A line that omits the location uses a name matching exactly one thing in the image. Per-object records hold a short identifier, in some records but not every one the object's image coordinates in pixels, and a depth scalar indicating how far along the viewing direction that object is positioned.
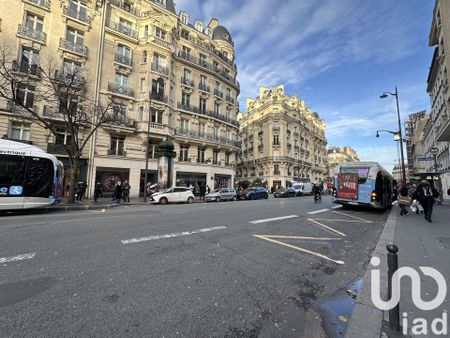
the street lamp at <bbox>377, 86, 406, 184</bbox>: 16.18
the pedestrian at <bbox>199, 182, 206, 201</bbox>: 24.84
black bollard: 2.44
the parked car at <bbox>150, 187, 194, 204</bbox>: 18.78
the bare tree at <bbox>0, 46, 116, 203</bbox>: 18.72
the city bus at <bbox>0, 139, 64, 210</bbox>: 10.38
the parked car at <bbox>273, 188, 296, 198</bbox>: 32.78
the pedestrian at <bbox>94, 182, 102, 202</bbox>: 18.21
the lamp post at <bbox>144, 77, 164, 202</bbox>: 26.17
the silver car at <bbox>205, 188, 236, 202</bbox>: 23.30
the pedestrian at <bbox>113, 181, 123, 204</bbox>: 17.75
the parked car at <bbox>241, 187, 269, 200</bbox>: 26.64
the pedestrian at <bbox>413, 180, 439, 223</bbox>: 9.43
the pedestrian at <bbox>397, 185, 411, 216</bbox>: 11.53
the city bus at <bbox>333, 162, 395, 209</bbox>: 12.80
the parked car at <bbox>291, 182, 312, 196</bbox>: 35.58
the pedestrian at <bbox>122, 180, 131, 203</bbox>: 18.91
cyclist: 19.98
